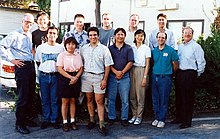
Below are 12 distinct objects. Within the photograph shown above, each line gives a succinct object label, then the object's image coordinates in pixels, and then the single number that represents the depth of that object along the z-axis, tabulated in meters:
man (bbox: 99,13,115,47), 6.93
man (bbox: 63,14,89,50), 6.70
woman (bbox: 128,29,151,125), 6.70
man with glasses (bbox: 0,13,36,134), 6.16
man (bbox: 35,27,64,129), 6.38
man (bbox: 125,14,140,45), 6.89
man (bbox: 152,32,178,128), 6.60
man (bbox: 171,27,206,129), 6.53
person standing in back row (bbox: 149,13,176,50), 7.10
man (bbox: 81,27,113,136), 6.30
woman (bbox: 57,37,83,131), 6.25
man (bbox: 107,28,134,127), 6.53
